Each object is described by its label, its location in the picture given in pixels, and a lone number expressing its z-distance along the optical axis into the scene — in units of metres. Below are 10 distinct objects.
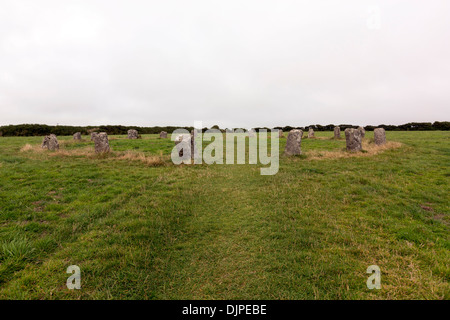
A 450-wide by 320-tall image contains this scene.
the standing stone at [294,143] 15.30
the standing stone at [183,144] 14.02
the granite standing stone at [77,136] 26.83
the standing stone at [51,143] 17.81
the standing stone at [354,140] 15.76
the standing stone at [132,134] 31.19
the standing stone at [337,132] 27.20
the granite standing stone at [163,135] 33.50
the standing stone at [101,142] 15.85
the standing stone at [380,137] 18.19
